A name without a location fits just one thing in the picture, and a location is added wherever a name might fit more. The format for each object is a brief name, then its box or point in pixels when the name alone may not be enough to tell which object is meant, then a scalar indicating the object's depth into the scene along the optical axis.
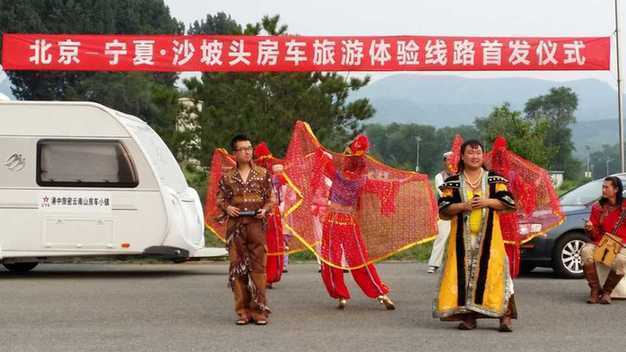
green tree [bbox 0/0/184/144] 58.28
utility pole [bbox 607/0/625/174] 22.26
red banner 19.30
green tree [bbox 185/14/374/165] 28.00
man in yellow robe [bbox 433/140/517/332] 8.45
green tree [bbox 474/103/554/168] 42.09
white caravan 13.42
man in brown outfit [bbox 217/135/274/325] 9.00
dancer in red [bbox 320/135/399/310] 9.98
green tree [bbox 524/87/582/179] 131.25
